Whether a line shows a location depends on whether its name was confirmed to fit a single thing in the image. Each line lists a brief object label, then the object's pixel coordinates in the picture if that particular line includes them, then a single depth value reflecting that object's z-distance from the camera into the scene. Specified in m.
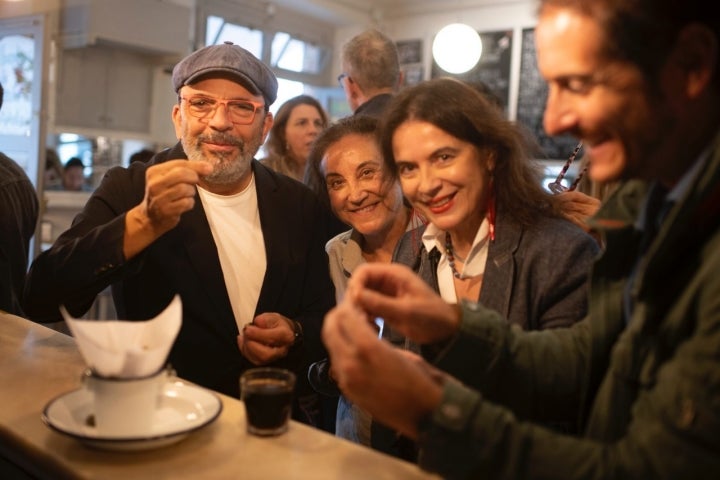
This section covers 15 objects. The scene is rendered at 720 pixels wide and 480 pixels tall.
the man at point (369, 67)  3.40
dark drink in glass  1.19
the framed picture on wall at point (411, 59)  7.71
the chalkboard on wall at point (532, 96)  6.97
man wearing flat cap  1.86
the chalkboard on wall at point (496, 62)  7.18
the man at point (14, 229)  2.51
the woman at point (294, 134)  3.97
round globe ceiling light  5.95
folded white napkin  1.07
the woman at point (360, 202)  2.21
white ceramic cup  1.10
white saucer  1.08
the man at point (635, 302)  0.80
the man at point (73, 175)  5.66
